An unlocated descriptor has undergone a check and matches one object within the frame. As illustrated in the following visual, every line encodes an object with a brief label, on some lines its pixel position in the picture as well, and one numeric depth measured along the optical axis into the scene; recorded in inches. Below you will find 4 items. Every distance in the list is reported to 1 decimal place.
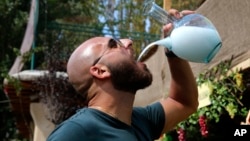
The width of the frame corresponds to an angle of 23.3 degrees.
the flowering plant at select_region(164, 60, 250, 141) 144.9
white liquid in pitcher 89.8
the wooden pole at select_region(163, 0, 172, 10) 192.5
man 78.3
